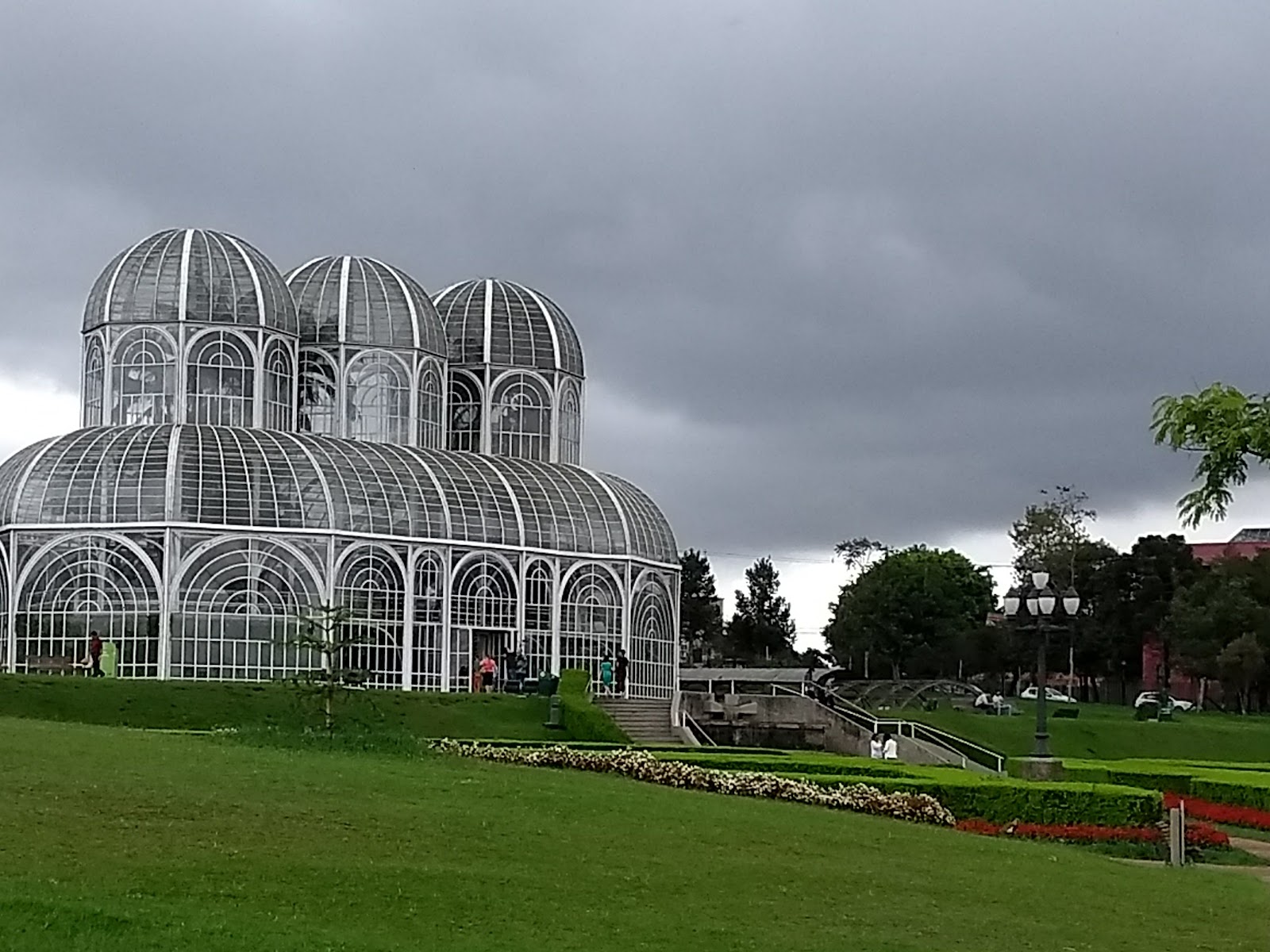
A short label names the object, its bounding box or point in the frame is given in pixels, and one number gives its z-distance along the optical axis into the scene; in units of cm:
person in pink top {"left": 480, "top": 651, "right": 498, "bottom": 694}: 4941
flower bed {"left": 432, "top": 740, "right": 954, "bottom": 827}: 2594
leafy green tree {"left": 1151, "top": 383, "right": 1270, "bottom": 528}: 2227
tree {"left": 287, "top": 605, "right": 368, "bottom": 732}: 2888
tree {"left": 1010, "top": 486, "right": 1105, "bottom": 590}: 9338
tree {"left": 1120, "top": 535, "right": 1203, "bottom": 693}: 8788
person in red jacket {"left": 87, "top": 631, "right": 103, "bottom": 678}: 4541
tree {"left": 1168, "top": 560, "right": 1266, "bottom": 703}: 7881
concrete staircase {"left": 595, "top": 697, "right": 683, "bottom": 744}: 4803
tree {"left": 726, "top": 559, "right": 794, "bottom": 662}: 10794
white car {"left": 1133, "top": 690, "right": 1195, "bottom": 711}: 7182
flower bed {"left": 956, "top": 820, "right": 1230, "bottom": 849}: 2678
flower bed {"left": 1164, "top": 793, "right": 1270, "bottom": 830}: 3184
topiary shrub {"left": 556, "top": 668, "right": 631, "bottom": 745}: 4322
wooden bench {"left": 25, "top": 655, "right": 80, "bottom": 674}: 4644
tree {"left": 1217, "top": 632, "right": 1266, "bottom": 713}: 7619
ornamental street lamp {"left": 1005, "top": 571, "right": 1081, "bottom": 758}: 3512
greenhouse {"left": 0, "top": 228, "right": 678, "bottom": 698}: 4700
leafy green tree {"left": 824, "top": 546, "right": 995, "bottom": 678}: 9325
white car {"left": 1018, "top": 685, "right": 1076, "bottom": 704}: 7827
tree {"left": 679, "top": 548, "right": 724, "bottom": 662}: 10631
